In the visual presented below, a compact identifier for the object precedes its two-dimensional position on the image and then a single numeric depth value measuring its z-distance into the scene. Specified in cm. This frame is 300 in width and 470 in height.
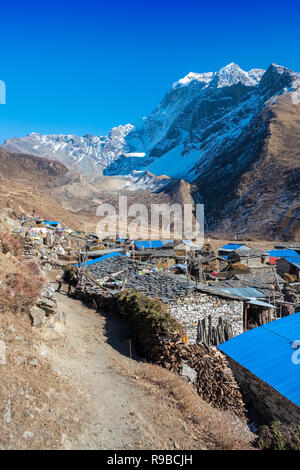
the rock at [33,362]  772
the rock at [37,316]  954
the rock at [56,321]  1032
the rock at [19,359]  755
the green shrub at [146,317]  1115
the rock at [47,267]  2498
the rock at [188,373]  997
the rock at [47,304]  1020
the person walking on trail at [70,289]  1901
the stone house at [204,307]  1316
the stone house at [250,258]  3922
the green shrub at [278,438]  640
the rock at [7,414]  583
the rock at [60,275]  2303
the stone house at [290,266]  3400
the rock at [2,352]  728
